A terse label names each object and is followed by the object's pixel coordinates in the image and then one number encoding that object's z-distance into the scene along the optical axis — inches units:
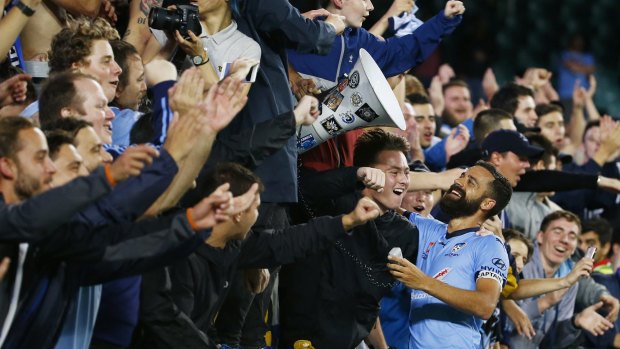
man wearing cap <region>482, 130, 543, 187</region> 589.3
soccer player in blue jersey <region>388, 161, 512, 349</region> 443.8
